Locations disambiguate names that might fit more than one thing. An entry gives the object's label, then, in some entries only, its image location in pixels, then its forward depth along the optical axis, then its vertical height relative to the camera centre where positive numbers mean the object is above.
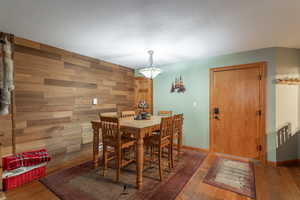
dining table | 1.93 -0.48
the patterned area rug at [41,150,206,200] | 1.79 -1.22
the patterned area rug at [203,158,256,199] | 1.93 -1.24
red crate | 1.85 -1.12
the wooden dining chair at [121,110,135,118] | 3.17 -0.34
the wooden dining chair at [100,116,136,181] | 2.02 -0.59
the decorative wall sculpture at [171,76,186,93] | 3.53 +0.33
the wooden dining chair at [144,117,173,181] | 2.14 -0.65
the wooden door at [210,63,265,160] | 2.71 -0.24
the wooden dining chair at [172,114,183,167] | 2.53 -0.53
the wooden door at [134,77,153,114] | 4.08 +0.25
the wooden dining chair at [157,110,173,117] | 3.48 -0.33
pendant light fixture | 2.68 +0.54
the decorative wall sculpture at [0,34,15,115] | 1.96 +0.35
